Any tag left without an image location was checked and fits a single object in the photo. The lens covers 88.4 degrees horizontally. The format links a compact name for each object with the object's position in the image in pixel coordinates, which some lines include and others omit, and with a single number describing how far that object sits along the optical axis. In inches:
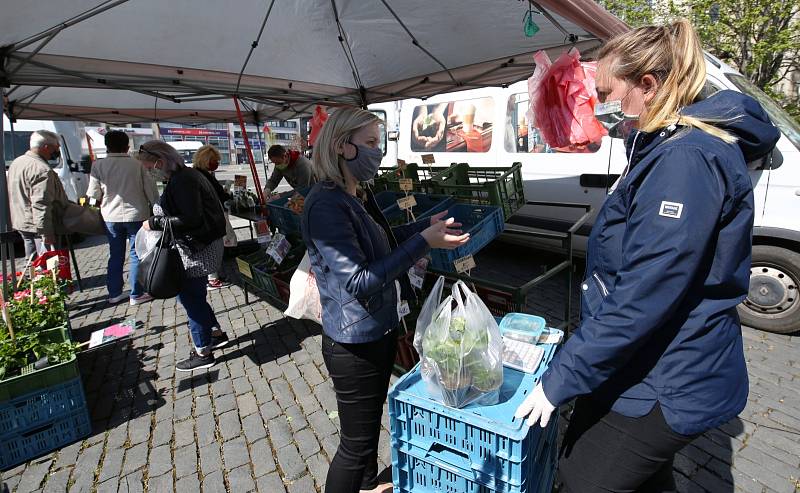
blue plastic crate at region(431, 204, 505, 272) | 118.2
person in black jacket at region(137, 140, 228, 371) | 120.2
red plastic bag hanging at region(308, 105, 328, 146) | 180.6
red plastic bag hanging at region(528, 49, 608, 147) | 106.0
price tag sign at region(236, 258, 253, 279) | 188.1
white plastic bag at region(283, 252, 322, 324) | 97.7
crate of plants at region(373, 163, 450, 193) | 183.0
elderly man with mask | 181.0
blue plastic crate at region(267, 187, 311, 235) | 167.3
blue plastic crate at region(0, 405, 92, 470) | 99.9
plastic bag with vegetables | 57.9
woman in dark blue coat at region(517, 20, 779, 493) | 38.2
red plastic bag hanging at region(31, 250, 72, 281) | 160.4
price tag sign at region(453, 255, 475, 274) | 105.0
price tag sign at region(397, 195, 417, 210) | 116.0
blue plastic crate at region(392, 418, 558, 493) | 56.9
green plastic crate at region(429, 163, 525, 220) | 129.6
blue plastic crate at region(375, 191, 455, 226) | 138.3
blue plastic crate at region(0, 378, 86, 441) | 98.7
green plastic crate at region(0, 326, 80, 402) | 98.0
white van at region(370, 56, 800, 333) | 141.7
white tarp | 113.3
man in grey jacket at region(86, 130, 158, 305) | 187.0
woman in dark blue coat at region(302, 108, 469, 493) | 61.3
